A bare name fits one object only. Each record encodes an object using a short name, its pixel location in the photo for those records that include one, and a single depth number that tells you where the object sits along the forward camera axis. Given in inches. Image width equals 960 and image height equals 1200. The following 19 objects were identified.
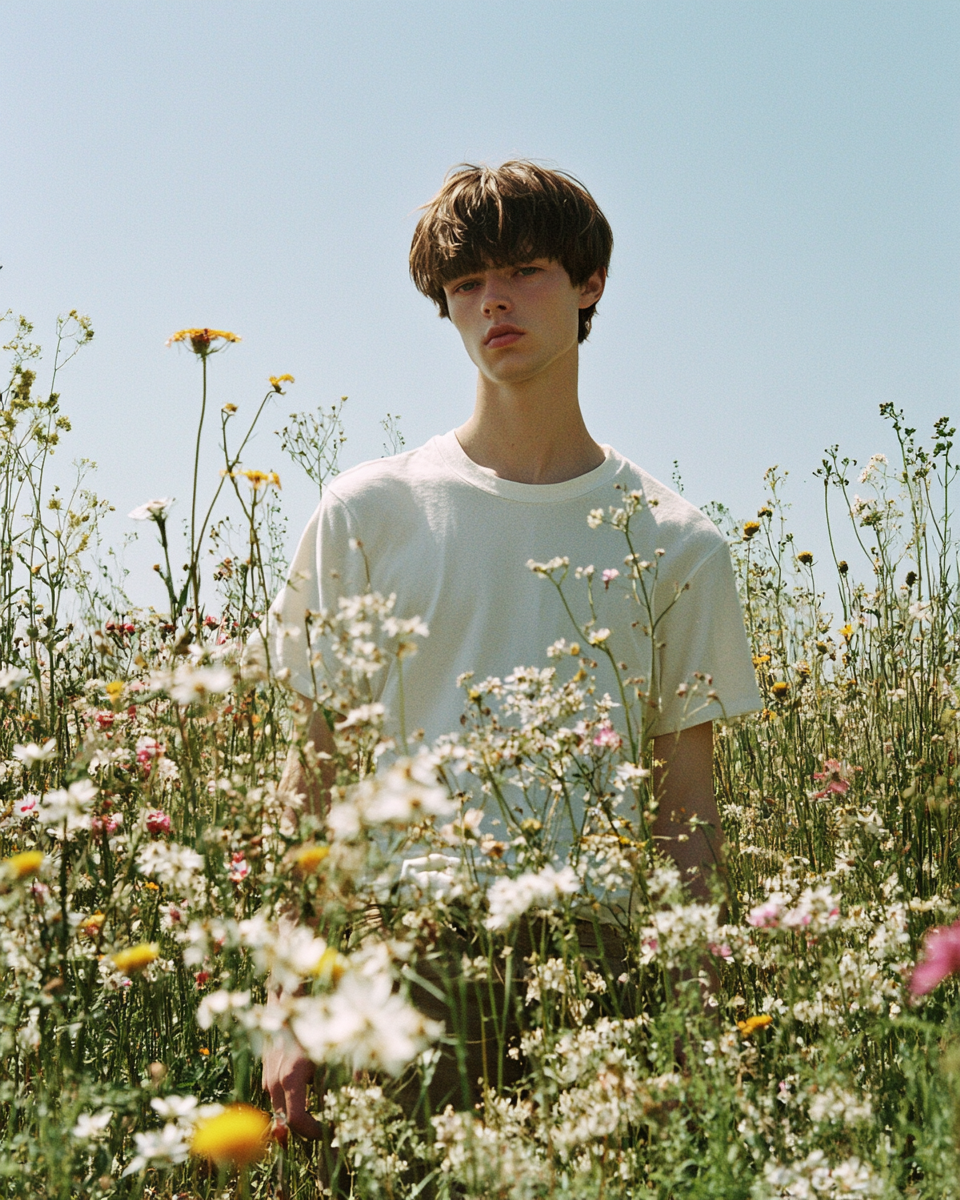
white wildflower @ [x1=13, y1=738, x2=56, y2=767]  56.2
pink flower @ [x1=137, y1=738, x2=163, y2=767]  77.2
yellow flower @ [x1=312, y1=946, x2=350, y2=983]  37.3
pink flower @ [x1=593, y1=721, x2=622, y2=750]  70.7
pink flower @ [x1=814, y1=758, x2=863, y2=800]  103.9
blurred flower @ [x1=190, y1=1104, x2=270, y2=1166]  43.8
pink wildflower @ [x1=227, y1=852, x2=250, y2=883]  66.4
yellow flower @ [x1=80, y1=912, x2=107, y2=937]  60.6
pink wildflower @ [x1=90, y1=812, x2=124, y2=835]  62.5
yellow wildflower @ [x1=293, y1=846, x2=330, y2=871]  47.1
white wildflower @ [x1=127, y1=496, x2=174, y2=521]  71.6
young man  104.7
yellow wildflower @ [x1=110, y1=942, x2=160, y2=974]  49.7
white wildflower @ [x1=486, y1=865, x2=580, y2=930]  48.3
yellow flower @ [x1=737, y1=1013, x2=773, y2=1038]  69.2
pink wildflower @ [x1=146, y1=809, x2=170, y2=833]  79.7
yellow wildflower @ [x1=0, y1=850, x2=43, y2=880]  49.8
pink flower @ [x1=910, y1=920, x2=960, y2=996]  46.9
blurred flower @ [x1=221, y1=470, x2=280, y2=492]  80.2
